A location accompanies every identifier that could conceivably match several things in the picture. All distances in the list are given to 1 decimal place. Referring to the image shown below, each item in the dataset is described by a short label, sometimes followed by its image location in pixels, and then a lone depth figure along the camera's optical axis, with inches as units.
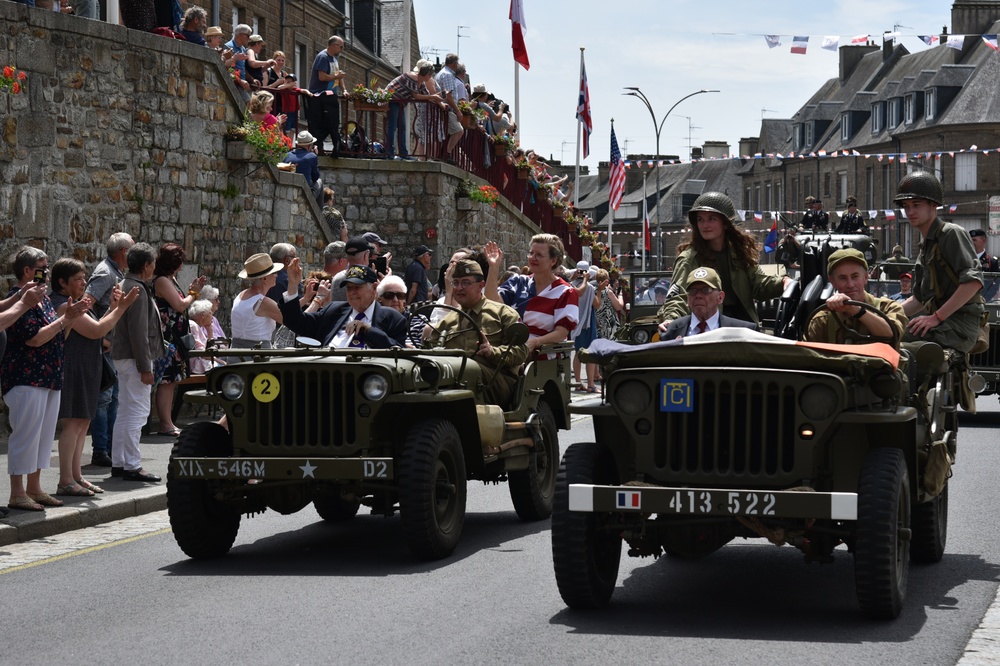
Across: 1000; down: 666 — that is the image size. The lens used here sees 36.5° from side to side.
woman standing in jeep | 351.3
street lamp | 2255.7
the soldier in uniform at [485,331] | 384.8
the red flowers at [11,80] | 575.2
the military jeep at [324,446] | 327.6
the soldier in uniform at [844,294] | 309.7
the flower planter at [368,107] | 943.7
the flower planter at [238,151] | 733.9
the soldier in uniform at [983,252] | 847.7
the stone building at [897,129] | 2859.3
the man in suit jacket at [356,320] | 376.8
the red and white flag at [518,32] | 1250.0
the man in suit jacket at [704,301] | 304.8
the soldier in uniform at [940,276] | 353.4
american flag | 1642.5
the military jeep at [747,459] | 257.1
